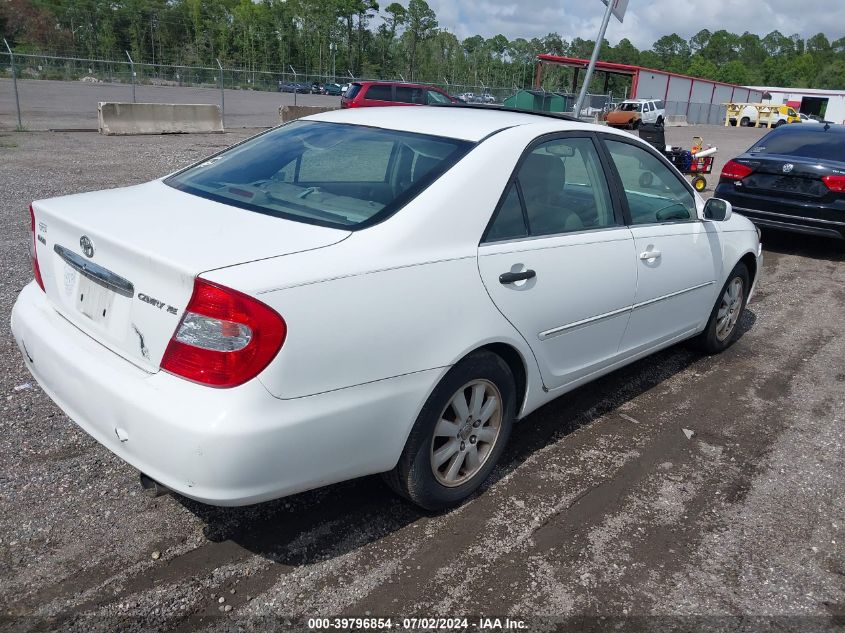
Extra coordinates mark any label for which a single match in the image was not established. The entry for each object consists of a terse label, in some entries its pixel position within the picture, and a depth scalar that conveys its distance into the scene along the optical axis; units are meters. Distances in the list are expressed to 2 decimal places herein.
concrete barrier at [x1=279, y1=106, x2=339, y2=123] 21.84
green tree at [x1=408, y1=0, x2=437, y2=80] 99.44
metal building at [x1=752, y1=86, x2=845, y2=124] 77.94
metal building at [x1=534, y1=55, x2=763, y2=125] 58.81
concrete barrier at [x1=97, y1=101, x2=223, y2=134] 17.50
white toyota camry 2.35
